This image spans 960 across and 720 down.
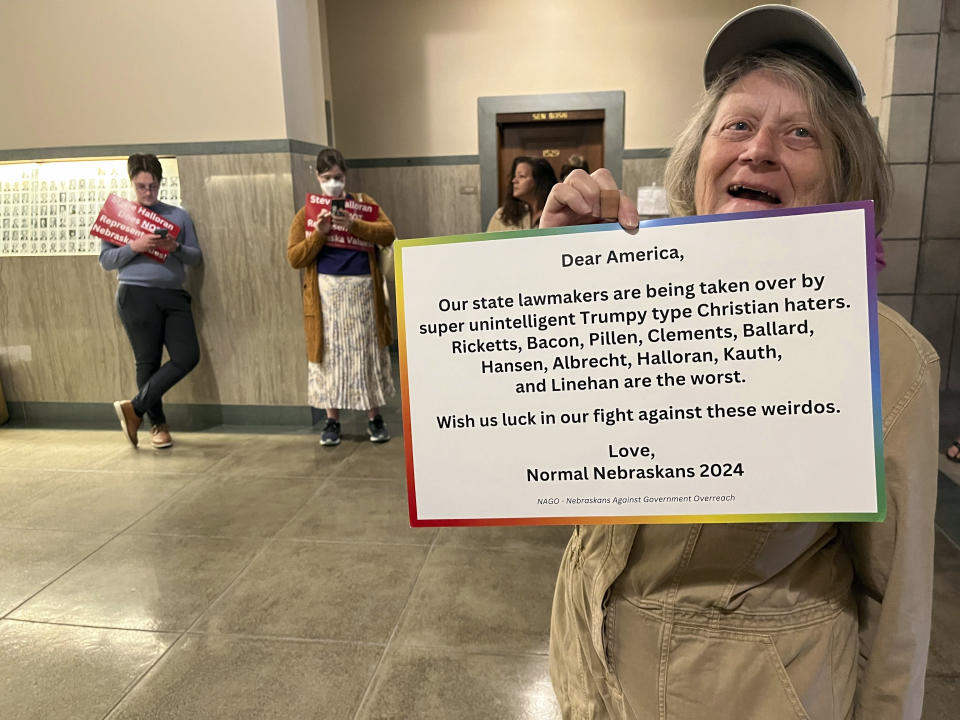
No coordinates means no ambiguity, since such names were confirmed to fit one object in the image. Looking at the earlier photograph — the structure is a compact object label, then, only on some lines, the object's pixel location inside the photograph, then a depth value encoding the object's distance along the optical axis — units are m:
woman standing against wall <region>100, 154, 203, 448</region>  3.55
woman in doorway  3.22
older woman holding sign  0.67
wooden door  5.43
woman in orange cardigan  3.36
